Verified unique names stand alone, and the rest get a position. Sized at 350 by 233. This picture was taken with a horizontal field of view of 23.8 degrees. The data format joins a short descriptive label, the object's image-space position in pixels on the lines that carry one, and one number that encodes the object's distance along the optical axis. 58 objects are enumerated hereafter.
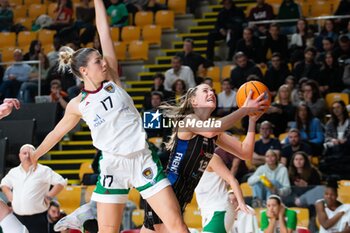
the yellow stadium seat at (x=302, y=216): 11.76
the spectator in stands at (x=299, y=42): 15.91
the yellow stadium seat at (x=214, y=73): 16.55
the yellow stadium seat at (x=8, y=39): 19.73
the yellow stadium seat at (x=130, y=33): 18.56
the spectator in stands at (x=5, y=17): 20.22
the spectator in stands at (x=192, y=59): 16.62
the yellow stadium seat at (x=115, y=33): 18.59
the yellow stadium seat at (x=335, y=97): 14.64
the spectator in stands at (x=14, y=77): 17.47
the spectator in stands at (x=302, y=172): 12.80
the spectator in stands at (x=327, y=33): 15.88
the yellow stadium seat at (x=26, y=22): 20.47
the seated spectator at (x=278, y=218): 11.35
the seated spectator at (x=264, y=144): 13.59
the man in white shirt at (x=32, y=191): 11.90
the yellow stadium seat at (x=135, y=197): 13.15
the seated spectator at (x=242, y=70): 15.49
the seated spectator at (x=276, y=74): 15.30
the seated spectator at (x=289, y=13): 16.84
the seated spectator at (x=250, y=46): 16.23
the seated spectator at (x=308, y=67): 15.14
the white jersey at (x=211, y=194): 9.30
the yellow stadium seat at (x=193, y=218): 12.43
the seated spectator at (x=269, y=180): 12.28
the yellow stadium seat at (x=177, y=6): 19.00
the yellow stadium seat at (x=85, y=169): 15.16
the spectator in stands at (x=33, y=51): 18.31
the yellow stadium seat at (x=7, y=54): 19.03
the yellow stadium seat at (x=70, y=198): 13.73
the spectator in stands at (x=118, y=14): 18.83
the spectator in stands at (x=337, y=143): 13.20
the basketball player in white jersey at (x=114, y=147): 6.95
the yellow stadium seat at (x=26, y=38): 19.64
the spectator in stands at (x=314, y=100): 14.29
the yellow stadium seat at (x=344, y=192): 12.21
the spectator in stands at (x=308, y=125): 13.85
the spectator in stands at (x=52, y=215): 12.65
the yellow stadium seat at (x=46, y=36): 19.48
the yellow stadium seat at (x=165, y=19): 18.61
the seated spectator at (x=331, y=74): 15.05
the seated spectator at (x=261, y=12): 17.06
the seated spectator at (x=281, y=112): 14.39
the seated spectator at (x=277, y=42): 16.17
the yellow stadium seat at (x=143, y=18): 18.86
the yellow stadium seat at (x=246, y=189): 12.66
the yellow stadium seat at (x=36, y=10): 20.67
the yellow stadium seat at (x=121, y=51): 18.08
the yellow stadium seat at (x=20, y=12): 20.91
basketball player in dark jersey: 7.47
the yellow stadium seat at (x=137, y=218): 12.48
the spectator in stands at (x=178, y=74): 16.05
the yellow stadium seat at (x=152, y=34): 18.34
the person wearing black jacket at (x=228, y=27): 16.88
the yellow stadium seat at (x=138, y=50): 18.03
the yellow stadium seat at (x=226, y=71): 16.42
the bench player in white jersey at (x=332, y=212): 11.58
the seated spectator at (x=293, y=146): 13.41
